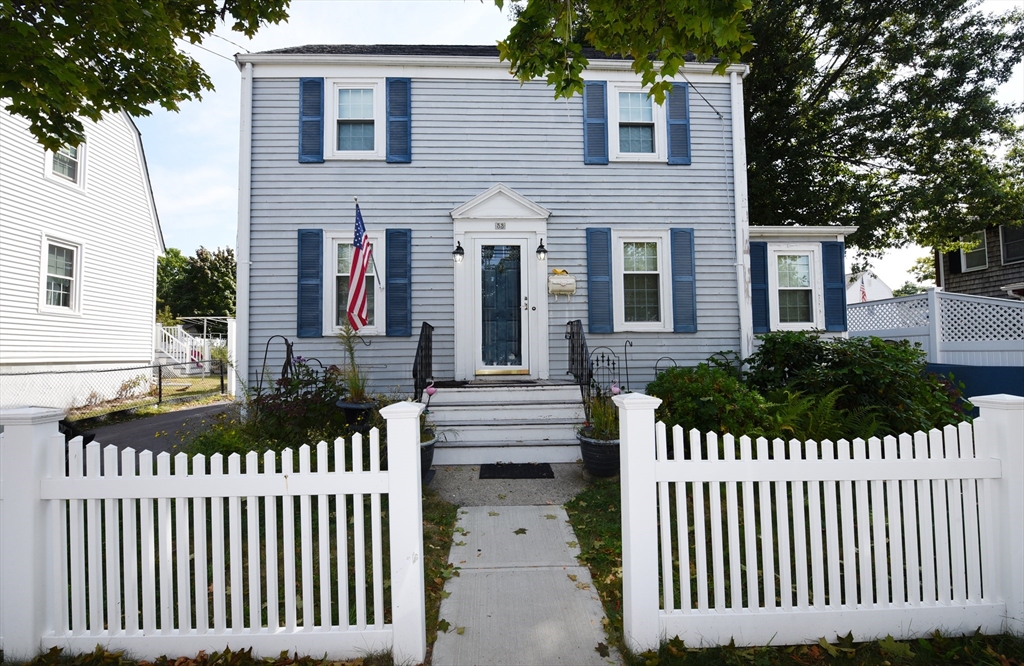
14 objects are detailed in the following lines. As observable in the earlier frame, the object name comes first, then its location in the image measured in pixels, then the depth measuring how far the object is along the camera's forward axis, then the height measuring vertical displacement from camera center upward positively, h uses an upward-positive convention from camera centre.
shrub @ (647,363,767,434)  4.77 -0.58
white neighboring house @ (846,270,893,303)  31.34 +4.72
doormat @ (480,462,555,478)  5.08 -1.33
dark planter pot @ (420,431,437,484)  4.57 -1.06
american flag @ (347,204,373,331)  6.49 +0.98
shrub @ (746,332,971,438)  4.95 -0.41
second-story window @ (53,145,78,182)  10.18 +4.15
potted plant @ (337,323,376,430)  4.94 -0.56
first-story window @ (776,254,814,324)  8.20 +1.02
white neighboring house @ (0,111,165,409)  9.10 +2.02
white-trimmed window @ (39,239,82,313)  9.84 +1.63
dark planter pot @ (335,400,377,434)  4.88 -0.67
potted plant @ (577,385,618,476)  4.69 -0.92
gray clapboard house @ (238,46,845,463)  7.45 +2.21
